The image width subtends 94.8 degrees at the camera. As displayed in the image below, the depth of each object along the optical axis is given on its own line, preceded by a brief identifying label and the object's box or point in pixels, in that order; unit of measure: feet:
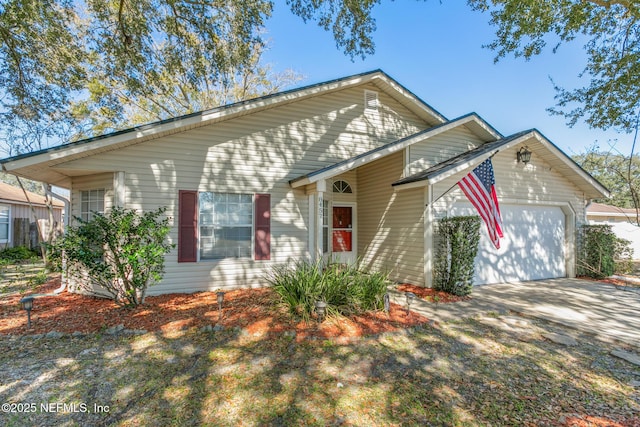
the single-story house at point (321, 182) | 21.57
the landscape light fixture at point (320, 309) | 14.80
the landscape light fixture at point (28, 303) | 14.71
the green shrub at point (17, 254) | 43.53
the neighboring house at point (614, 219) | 54.60
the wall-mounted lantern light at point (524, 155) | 27.20
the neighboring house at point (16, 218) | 47.91
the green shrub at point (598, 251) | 29.76
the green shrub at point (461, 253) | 22.15
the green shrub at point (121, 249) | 16.58
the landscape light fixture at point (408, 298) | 16.57
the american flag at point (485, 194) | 20.56
